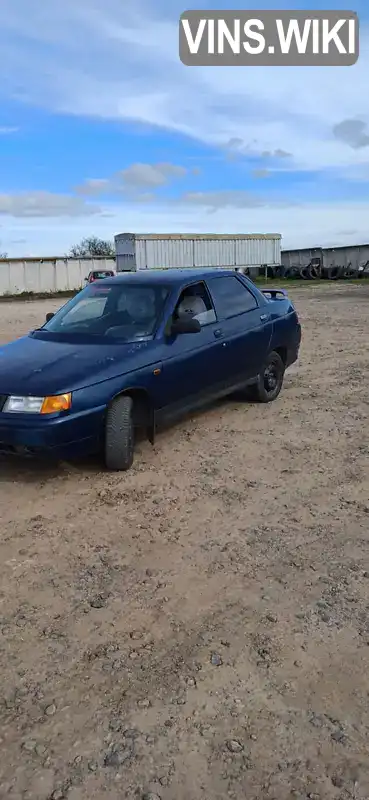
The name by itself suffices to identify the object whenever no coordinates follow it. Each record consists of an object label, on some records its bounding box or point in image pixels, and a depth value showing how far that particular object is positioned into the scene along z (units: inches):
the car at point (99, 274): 1274.2
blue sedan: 179.5
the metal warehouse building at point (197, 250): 1514.5
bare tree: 2561.5
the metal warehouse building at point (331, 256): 1723.7
